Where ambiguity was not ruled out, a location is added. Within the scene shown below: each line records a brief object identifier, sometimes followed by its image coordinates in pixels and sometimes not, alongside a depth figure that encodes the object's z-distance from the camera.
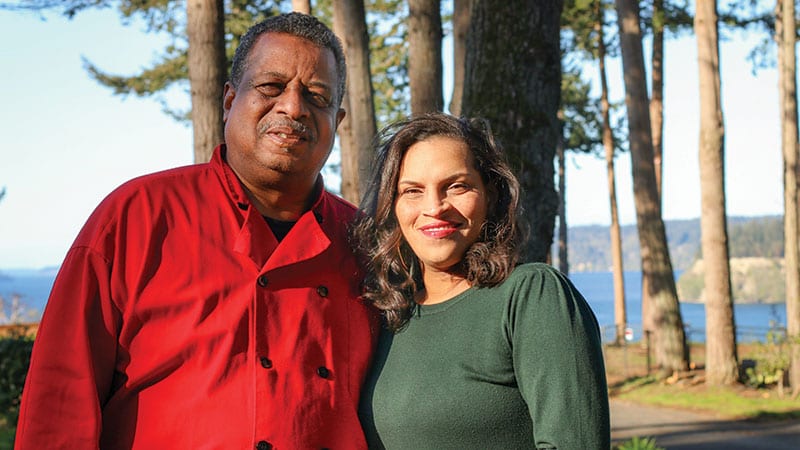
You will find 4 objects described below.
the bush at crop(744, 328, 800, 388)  15.59
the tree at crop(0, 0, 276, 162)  6.46
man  2.43
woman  2.44
